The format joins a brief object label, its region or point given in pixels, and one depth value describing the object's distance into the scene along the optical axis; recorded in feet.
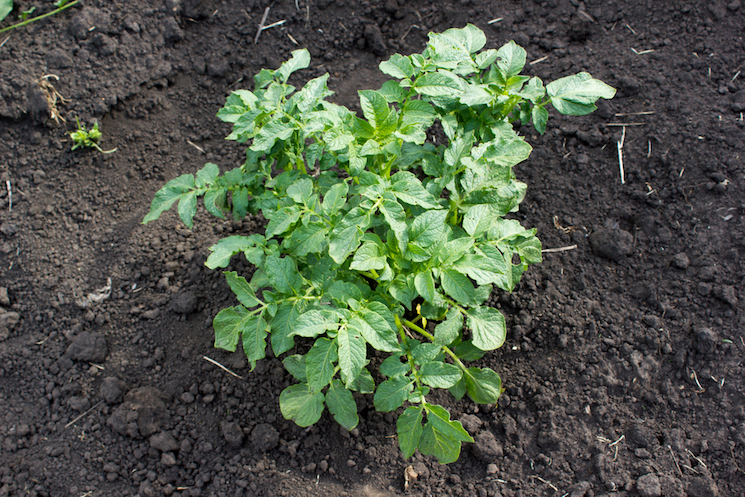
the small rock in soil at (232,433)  7.62
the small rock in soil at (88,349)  8.24
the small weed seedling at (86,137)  9.89
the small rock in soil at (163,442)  7.56
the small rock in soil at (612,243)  8.67
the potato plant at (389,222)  5.77
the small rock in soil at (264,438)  7.61
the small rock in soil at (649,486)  7.07
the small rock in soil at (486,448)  7.48
